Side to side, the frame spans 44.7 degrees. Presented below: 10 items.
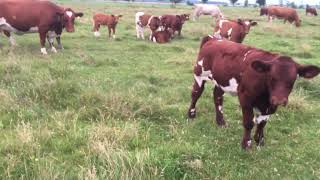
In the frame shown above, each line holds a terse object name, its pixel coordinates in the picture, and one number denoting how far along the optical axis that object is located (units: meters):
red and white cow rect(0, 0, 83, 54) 12.48
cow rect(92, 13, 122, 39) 16.86
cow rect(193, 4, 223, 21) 27.93
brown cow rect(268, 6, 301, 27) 29.46
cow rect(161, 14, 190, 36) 17.65
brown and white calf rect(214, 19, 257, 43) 13.80
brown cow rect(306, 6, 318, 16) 45.25
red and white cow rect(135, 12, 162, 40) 17.18
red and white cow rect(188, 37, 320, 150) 4.82
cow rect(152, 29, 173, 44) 16.28
